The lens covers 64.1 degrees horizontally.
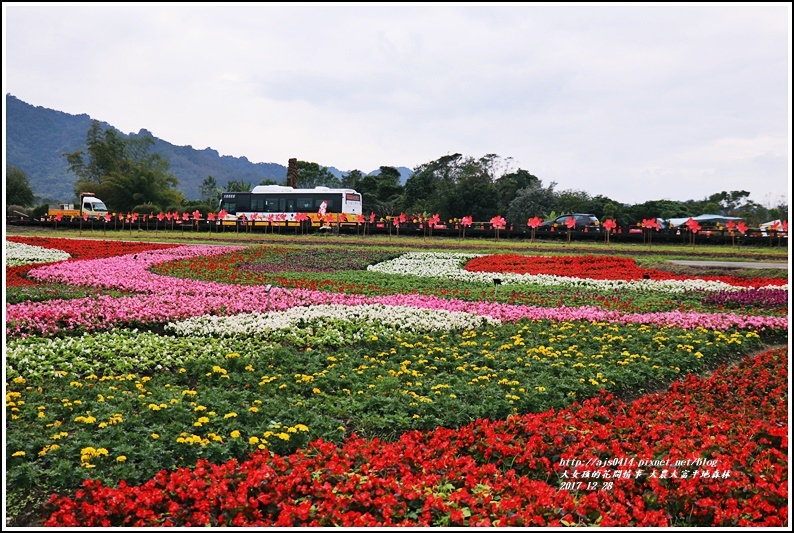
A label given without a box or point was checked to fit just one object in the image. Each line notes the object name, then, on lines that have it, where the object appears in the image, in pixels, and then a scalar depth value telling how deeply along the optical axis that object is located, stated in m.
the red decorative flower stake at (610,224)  28.97
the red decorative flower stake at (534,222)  30.19
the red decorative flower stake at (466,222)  32.69
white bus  41.34
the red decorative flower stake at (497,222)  30.61
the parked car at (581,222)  33.44
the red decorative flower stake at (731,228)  28.29
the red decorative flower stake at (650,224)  29.17
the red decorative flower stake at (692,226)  27.69
